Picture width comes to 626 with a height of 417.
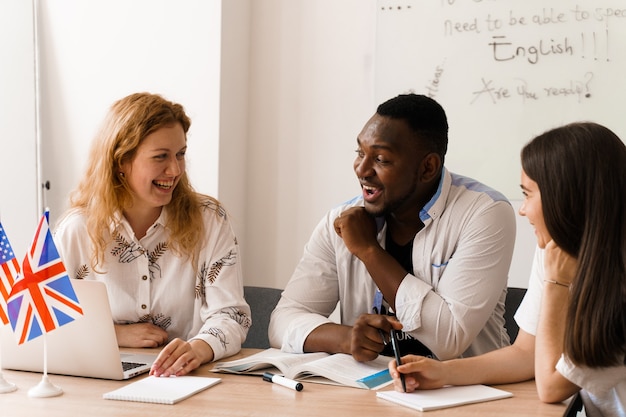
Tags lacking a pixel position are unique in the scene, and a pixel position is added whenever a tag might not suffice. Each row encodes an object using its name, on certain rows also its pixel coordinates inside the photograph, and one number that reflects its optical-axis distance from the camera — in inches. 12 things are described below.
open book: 71.3
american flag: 70.4
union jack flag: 67.7
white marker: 68.6
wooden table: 62.2
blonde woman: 90.1
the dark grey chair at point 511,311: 94.8
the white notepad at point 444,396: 63.9
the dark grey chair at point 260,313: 102.7
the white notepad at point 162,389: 65.1
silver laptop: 69.8
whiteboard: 128.1
